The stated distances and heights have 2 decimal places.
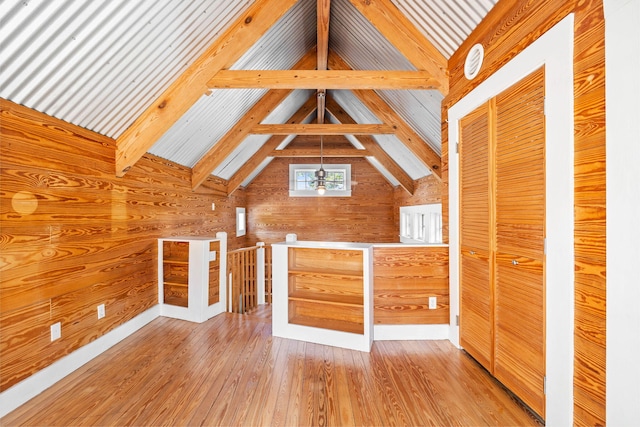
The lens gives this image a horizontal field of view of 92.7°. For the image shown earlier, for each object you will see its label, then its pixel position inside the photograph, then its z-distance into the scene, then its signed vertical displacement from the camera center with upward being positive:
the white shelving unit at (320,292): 3.01 -0.85
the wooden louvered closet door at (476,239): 2.36 -0.22
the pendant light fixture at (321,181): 5.50 +0.57
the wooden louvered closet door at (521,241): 1.85 -0.19
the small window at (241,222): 7.11 -0.22
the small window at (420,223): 5.21 -0.22
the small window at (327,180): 7.64 +0.81
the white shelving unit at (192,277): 3.76 -0.83
